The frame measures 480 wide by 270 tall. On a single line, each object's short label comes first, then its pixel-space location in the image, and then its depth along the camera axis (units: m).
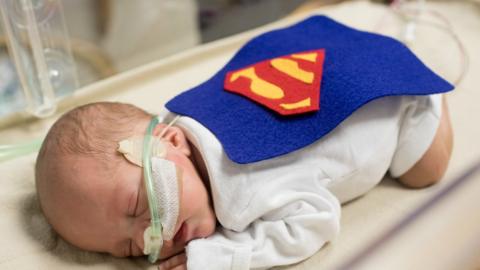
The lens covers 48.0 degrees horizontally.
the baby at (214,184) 0.85
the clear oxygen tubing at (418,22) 1.52
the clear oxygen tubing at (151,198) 0.85
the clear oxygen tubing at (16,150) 1.13
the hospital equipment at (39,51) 1.20
